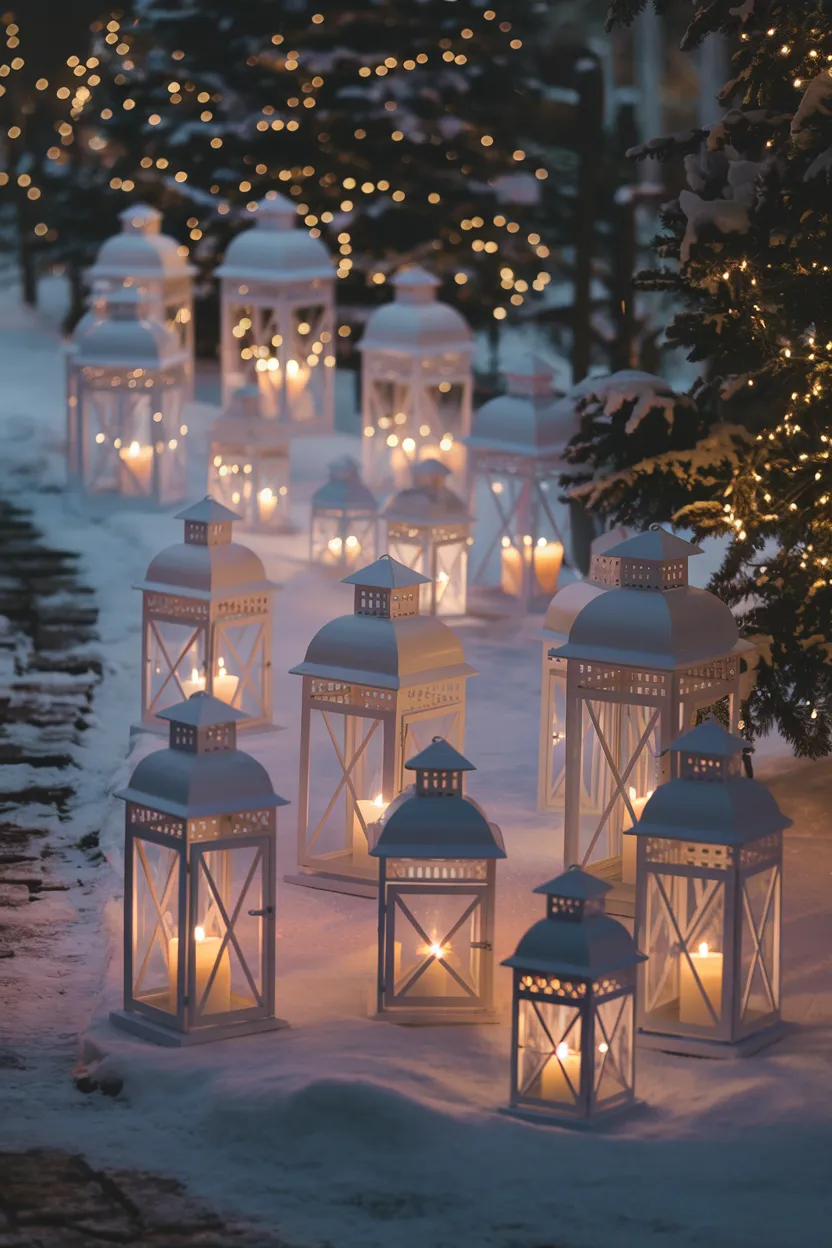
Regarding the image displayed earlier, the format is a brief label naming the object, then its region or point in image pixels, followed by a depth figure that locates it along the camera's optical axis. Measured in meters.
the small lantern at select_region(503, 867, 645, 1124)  6.89
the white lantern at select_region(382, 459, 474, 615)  13.32
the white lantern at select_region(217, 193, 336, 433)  17.31
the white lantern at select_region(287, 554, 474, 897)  8.91
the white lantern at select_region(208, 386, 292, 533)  15.23
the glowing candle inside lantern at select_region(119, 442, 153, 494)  16.38
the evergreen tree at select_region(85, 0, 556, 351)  19.72
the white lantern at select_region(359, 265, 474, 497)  15.91
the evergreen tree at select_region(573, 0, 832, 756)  9.31
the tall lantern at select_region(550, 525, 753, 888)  8.49
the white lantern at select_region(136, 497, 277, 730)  10.76
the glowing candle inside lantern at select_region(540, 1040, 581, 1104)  7.02
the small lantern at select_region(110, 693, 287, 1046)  7.48
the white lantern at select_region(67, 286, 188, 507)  15.89
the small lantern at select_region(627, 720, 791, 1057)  7.43
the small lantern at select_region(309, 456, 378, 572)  14.27
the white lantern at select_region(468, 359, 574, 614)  13.78
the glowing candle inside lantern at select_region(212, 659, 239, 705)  10.97
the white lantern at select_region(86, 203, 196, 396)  18.03
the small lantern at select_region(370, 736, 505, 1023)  7.60
